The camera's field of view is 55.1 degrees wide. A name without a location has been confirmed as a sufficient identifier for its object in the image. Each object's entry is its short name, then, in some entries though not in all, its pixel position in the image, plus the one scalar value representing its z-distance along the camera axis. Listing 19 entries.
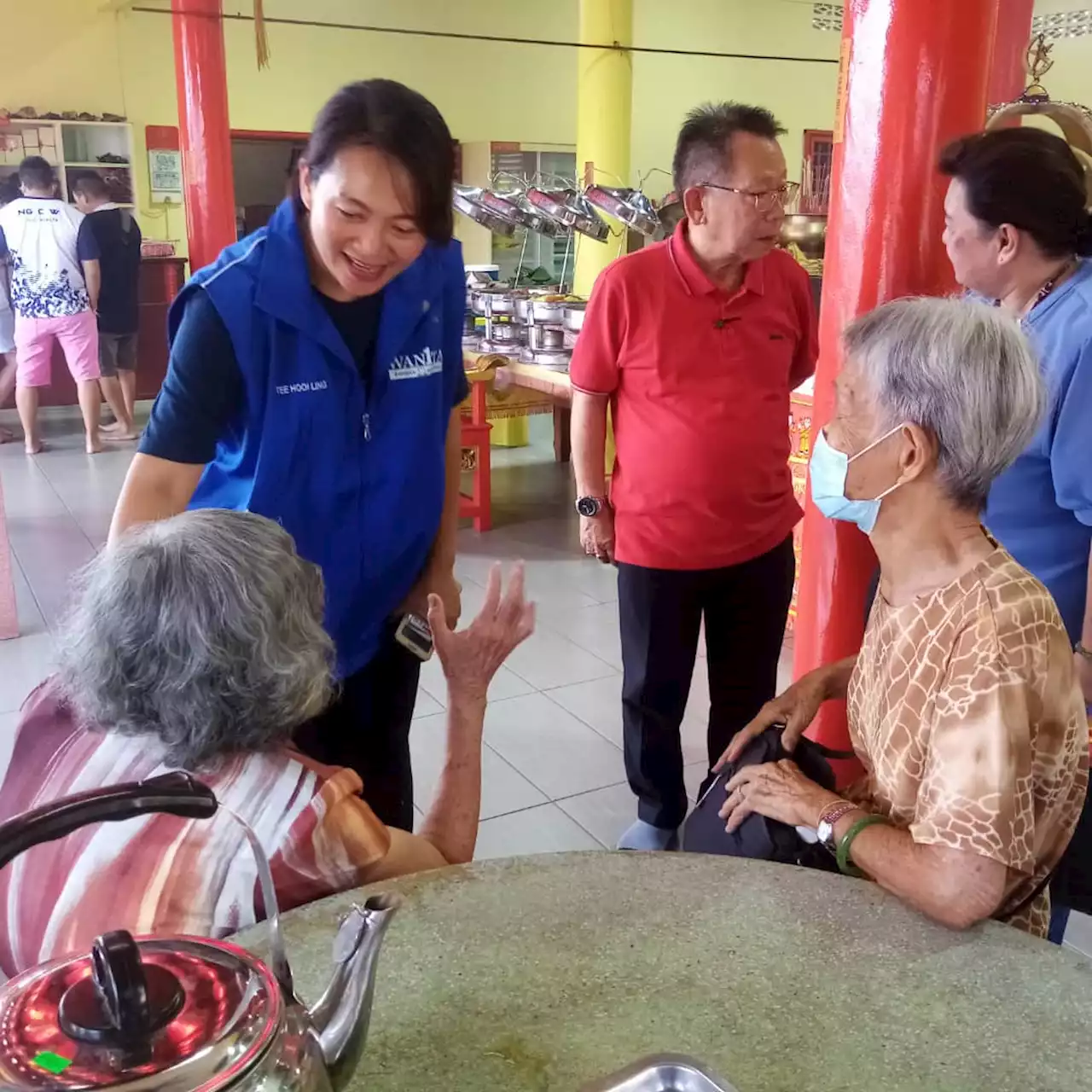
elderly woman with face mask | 1.12
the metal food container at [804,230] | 4.04
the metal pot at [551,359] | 4.80
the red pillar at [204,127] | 6.07
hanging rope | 3.28
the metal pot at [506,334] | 5.29
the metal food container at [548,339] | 4.90
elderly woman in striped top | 1.00
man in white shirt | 6.47
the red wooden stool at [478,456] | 4.96
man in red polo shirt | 2.18
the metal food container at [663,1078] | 0.85
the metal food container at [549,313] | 4.89
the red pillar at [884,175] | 1.76
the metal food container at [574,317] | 4.76
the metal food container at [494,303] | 5.38
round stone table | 0.88
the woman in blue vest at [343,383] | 1.48
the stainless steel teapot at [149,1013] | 0.62
